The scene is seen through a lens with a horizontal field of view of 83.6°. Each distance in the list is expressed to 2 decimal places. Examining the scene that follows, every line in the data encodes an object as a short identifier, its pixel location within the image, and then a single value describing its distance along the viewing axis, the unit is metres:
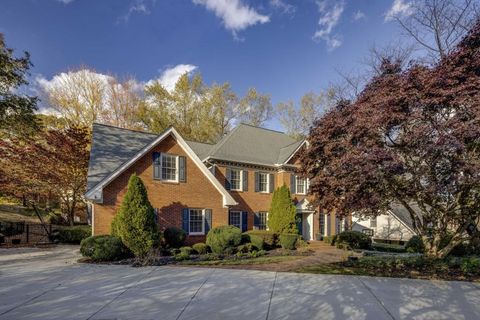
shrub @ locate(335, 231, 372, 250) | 18.88
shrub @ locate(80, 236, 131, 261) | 10.23
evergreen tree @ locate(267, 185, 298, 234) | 17.53
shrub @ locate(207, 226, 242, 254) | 12.94
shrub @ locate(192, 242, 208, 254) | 12.98
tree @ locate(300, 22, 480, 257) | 7.64
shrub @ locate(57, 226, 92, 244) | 16.95
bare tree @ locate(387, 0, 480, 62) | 13.16
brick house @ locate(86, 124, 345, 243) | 13.67
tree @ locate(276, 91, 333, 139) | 32.66
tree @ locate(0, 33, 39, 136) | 14.46
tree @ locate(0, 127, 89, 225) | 16.54
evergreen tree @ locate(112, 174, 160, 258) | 10.48
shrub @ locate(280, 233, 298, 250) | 15.76
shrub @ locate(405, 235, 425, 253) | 17.23
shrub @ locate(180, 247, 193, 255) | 11.61
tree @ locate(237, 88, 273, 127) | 34.00
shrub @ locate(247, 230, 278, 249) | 15.70
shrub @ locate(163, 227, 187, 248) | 13.37
